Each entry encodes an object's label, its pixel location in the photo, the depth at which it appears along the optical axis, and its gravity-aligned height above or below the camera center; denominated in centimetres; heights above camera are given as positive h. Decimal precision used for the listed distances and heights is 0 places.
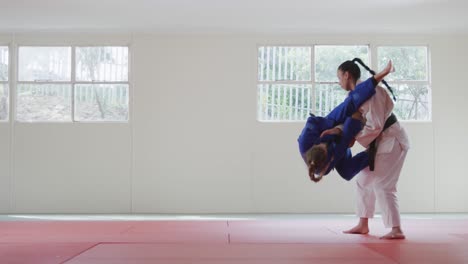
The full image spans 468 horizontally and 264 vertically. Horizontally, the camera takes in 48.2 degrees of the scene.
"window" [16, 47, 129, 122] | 841 +92
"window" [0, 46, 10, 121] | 842 +92
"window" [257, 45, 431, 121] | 838 +101
